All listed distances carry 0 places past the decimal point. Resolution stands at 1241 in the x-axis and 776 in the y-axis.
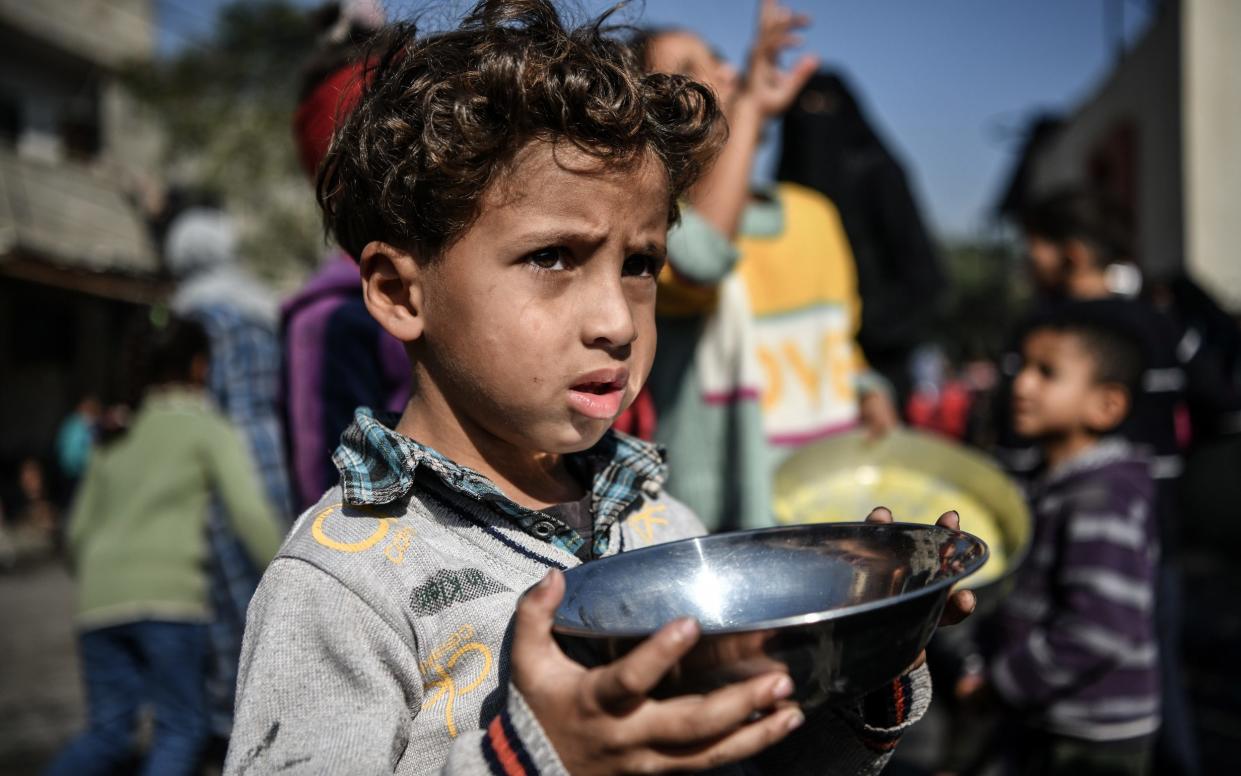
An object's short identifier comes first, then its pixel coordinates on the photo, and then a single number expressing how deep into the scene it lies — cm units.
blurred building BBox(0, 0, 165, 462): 1371
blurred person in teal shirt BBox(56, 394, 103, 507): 961
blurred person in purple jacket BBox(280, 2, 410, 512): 186
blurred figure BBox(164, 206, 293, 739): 305
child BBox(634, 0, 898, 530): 228
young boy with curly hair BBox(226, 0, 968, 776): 103
